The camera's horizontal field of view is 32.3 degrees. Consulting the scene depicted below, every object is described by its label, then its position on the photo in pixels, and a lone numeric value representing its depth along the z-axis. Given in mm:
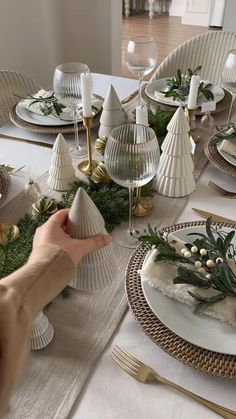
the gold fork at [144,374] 525
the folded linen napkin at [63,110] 1186
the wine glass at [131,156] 684
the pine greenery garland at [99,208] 716
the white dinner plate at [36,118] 1163
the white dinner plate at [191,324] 569
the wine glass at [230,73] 1051
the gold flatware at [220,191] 933
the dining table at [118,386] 529
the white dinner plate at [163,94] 1255
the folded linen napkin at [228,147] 989
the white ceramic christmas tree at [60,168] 905
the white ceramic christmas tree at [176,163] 872
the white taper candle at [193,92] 968
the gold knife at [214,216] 832
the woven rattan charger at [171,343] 546
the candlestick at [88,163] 934
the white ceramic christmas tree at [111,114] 1002
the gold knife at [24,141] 1147
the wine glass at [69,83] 950
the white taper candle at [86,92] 882
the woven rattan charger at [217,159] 958
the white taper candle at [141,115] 915
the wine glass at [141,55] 1163
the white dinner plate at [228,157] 972
